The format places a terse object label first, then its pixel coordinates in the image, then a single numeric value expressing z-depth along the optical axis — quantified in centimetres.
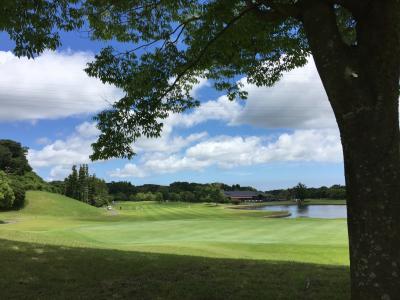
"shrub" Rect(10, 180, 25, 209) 8181
